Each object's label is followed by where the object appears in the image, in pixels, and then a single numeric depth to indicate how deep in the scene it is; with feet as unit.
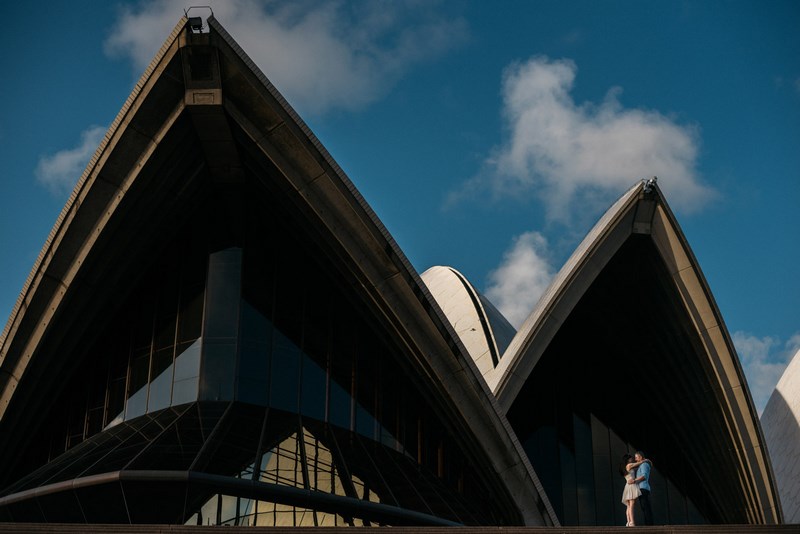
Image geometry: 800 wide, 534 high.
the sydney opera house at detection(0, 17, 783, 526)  88.33
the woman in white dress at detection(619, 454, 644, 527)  72.59
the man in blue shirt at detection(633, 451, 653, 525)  72.82
